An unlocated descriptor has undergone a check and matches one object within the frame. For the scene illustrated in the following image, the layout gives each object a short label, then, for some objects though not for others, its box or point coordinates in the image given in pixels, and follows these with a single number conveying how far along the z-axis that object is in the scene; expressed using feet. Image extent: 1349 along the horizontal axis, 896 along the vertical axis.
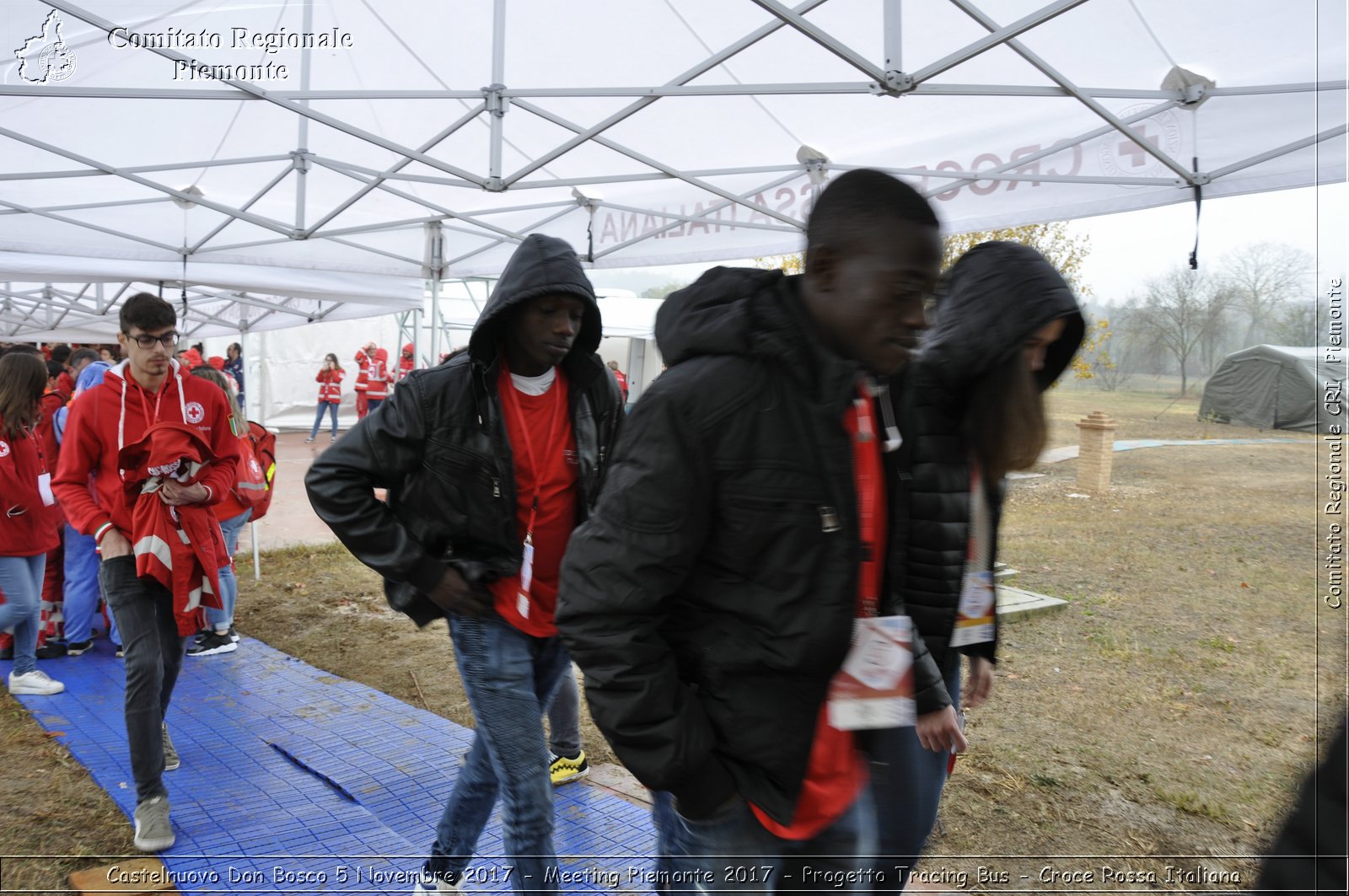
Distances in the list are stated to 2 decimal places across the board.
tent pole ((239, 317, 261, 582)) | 25.74
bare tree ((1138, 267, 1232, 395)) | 73.77
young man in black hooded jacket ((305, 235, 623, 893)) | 8.20
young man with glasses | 10.91
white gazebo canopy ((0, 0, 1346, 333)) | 15.62
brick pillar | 47.09
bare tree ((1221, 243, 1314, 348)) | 60.59
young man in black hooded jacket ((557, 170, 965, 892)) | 4.73
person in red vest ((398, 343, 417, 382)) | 58.88
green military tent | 72.12
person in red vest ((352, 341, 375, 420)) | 70.23
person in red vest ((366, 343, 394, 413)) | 66.95
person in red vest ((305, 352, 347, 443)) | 65.57
